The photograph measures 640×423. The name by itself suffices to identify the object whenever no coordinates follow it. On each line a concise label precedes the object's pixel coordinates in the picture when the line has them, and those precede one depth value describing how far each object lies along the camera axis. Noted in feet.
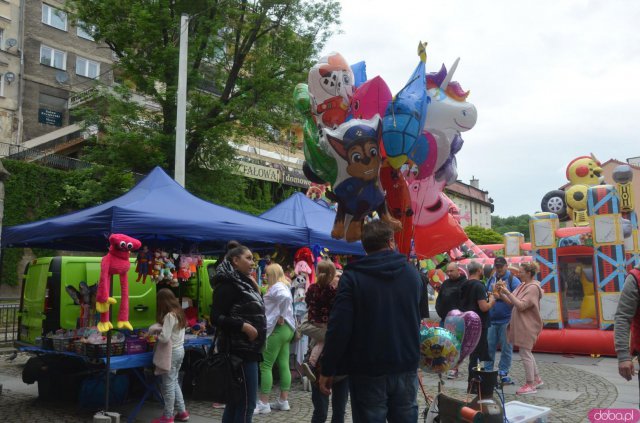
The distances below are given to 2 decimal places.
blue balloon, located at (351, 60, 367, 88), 19.39
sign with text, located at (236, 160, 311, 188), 90.27
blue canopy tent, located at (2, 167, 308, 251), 19.99
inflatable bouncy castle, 35.83
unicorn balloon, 18.19
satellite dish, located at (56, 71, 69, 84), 93.04
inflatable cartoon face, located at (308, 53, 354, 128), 17.79
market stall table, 19.31
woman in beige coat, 24.48
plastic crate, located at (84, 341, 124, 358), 19.77
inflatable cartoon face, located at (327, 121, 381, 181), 15.67
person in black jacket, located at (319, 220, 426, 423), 11.00
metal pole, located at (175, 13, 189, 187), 35.45
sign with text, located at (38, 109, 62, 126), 91.92
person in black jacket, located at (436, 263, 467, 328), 23.82
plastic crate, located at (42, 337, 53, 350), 22.02
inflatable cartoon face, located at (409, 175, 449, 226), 19.07
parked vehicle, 24.82
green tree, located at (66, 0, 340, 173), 50.60
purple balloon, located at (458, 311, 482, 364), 17.18
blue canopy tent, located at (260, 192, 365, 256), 30.12
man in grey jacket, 12.00
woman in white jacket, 20.61
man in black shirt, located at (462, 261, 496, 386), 22.90
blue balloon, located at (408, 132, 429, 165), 17.99
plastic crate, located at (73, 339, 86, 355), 20.34
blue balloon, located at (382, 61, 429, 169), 15.83
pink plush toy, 18.13
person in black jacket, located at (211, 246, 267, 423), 14.42
